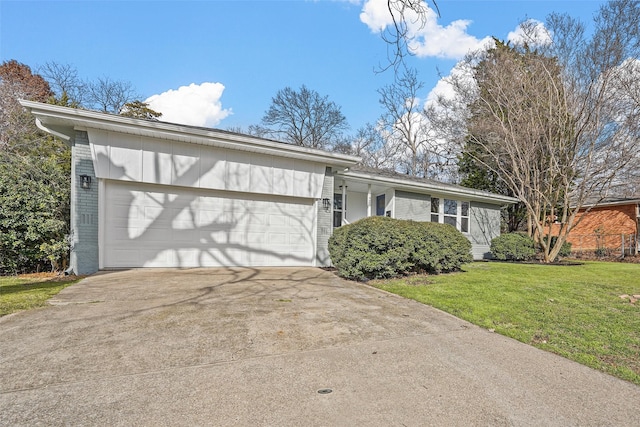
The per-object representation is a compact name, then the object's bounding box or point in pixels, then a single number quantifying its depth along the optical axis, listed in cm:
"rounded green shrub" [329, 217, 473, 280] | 700
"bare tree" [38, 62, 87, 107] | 1858
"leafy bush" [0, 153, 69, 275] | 665
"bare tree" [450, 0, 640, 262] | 1116
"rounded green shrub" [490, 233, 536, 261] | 1320
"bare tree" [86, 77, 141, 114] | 2128
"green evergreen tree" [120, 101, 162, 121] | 1961
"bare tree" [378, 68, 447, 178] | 2527
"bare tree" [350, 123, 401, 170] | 2791
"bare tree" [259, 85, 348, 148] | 2620
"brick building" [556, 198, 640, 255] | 1698
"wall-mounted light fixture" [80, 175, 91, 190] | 702
